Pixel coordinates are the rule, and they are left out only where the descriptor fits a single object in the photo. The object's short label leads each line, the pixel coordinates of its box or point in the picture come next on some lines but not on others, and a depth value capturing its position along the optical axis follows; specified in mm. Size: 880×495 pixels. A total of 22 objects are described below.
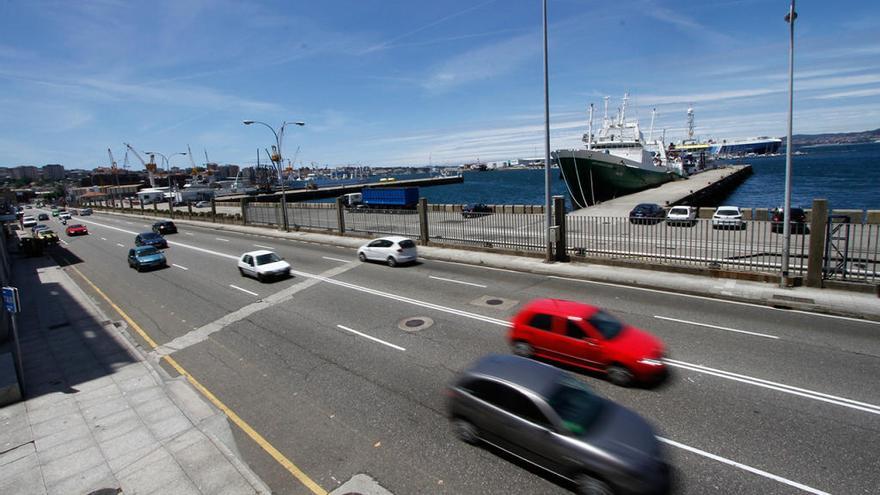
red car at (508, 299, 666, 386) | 9234
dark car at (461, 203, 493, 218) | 26850
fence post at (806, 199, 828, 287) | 15021
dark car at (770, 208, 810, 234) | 26422
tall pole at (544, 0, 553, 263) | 21672
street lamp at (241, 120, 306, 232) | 40856
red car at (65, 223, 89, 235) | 49250
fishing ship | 56156
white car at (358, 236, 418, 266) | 23016
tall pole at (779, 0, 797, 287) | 15477
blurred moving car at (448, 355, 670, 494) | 6020
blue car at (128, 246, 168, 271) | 25438
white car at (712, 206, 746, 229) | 18459
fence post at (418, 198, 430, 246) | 28672
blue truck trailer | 57094
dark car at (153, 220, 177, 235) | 43938
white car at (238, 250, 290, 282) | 20672
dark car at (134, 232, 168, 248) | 31922
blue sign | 10098
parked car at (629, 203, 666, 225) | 29025
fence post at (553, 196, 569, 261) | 21688
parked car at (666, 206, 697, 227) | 18914
